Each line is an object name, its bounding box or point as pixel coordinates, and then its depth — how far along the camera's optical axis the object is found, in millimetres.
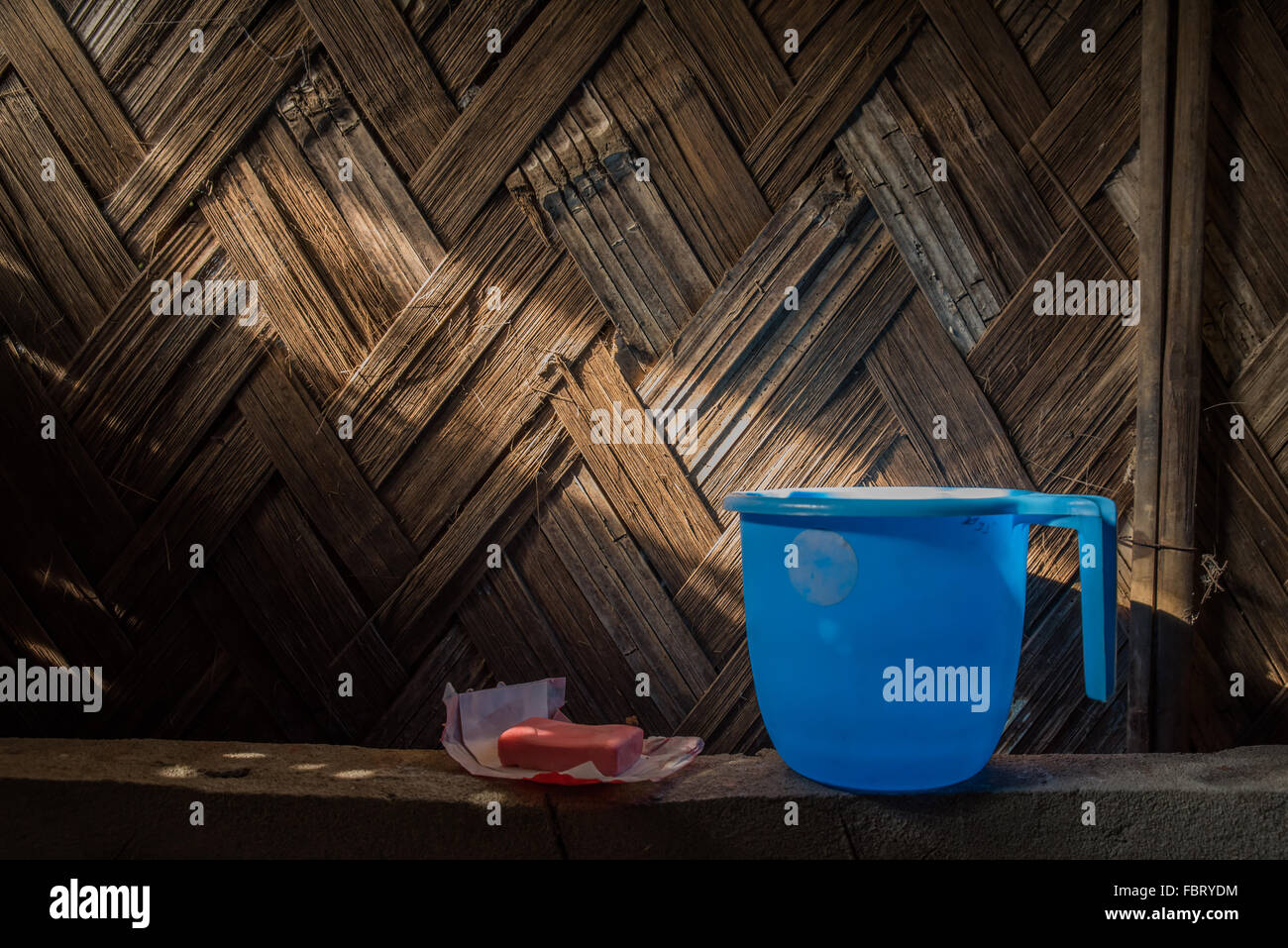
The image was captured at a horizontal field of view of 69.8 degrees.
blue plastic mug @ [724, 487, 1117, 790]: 1044
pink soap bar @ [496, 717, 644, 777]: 1157
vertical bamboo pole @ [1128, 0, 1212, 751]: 1373
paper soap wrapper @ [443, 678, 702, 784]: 1222
